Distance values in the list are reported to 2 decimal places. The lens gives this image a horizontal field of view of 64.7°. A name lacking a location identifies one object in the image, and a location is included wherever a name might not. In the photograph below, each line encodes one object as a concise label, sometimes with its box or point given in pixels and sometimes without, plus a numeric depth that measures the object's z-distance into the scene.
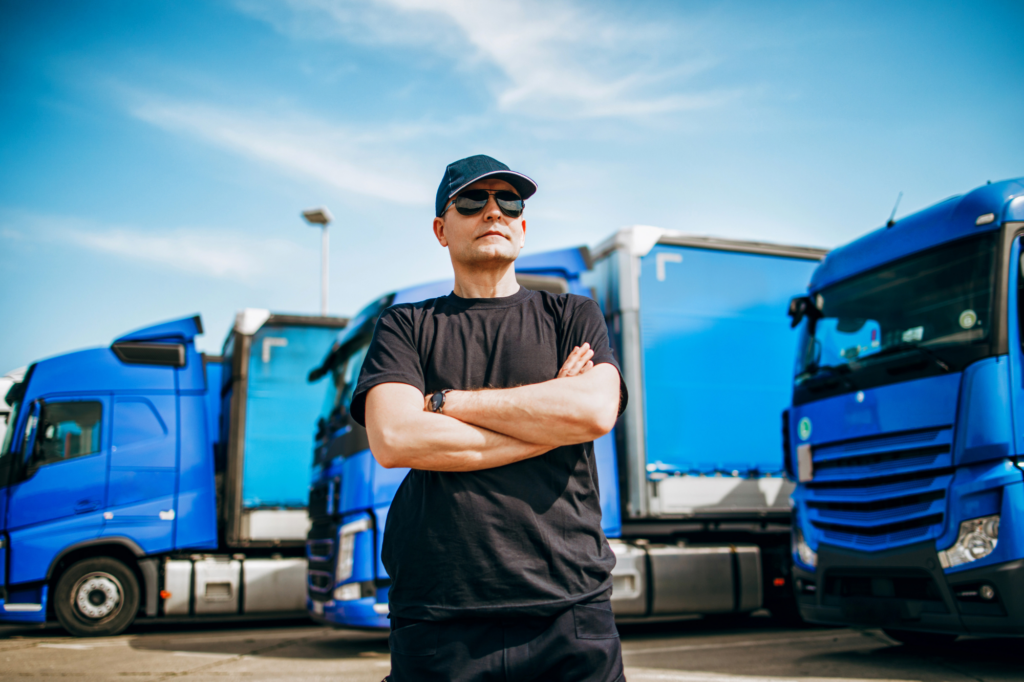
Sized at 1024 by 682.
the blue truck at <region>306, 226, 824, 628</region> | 7.06
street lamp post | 17.81
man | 1.75
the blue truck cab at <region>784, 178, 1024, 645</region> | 4.48
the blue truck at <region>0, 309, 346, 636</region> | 8.00
